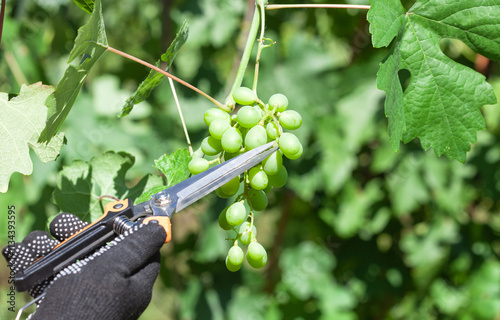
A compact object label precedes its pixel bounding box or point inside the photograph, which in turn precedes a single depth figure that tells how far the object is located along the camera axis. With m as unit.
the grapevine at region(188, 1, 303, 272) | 0.72
